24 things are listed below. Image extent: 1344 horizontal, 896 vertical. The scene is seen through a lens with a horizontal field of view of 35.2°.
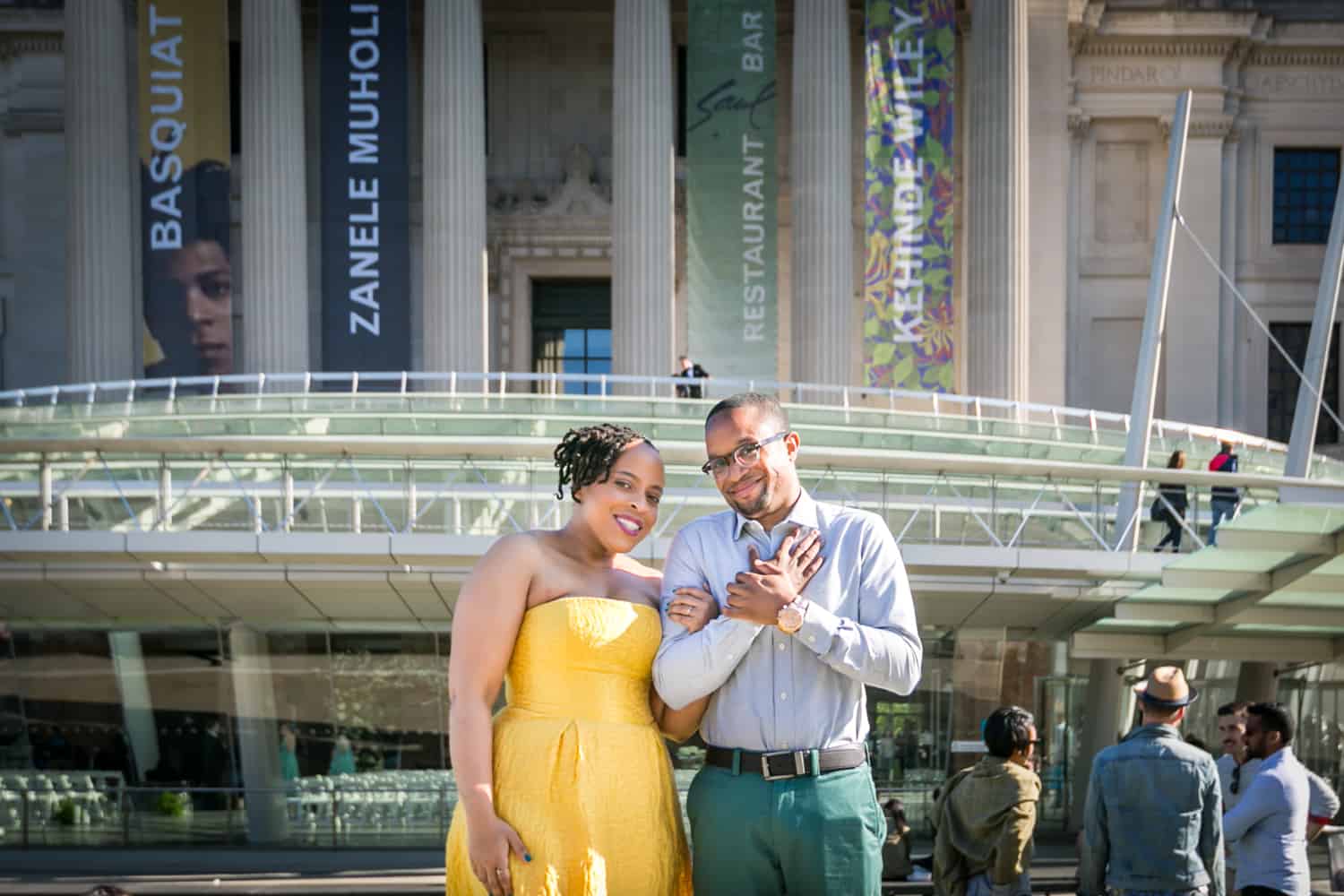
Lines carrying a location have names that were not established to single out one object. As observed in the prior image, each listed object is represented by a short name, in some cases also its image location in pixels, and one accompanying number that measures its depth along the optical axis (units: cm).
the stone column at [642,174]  4228
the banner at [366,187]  3950
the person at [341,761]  2720
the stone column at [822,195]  4259
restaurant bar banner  4009
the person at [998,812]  991
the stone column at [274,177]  4234
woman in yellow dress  612
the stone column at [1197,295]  5206
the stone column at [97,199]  4262
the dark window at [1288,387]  5344
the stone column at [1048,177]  5034
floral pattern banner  3994
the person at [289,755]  2712
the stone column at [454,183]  4238
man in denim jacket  862
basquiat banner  3931
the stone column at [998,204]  4312
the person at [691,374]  3691
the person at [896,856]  1742
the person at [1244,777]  1066
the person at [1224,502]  2586
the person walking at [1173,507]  2602
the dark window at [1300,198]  5444
